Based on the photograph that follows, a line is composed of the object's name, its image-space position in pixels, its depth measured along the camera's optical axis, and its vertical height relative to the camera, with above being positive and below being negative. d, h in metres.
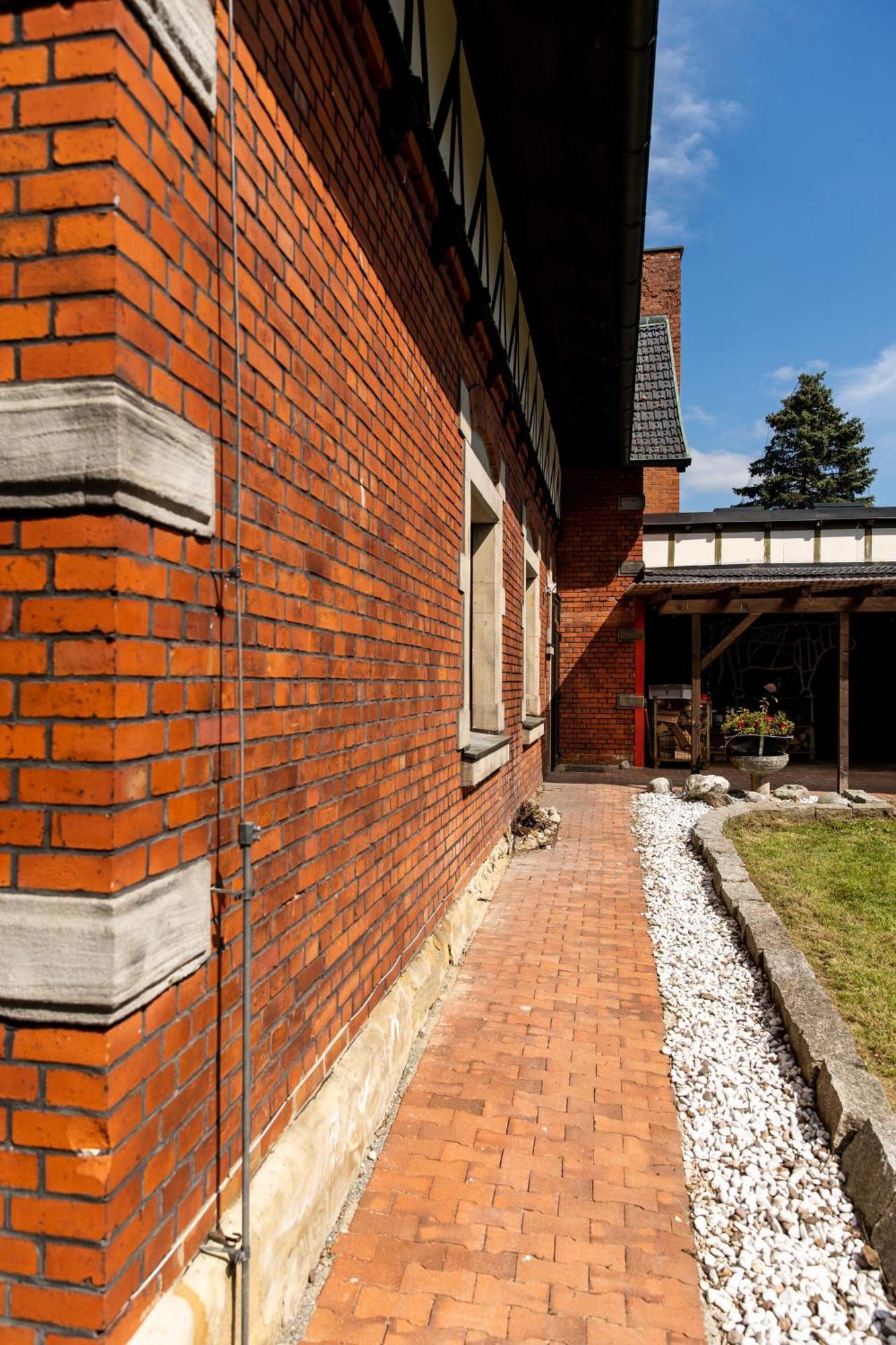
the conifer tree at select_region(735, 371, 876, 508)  39.19 +11.25
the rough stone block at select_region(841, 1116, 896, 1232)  2.32 -1.46
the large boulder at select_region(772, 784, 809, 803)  9.47 -1.31
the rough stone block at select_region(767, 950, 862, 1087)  3.11 -1.41
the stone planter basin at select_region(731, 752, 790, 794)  9.91 -1.02
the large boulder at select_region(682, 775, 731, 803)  9.46 -1.23
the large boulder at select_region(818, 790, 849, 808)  8.99 -1.34
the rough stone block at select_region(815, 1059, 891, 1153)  2.69 -1.42
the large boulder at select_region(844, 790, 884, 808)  9.16 -1.33
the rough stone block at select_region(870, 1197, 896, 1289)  2.15 -1.52
